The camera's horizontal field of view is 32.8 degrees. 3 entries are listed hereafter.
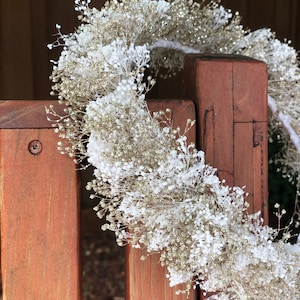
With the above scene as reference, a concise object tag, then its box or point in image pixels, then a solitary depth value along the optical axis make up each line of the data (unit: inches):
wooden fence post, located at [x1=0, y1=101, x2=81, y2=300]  33.7
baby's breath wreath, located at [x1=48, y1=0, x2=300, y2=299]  31.2
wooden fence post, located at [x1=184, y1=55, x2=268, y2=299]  35.5
